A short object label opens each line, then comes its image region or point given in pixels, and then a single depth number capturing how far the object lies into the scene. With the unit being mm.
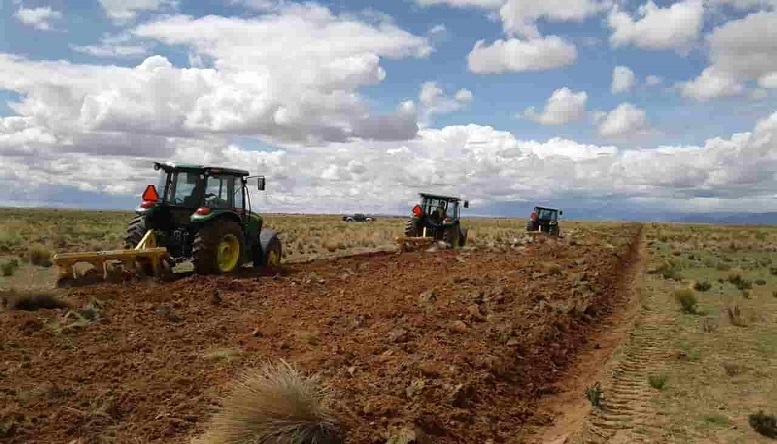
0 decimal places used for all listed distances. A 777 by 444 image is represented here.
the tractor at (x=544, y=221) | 38969
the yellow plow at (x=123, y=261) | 10641
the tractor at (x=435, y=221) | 23438
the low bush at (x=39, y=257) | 16562
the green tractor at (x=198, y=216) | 12492
